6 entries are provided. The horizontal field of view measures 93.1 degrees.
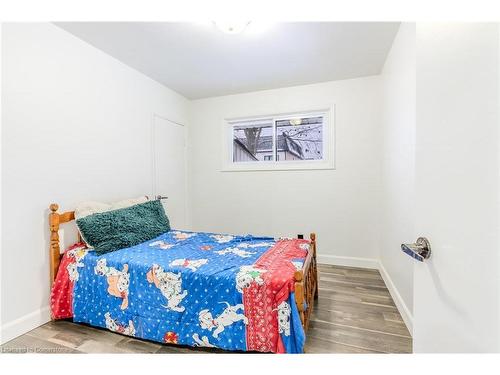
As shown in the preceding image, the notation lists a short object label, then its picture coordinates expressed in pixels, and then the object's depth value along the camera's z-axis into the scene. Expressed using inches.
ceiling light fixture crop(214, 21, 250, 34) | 74.9
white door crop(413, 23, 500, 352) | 18.3
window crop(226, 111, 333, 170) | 130.8
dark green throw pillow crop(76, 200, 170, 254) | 74.7
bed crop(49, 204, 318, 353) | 55.5
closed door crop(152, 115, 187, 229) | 125.1
